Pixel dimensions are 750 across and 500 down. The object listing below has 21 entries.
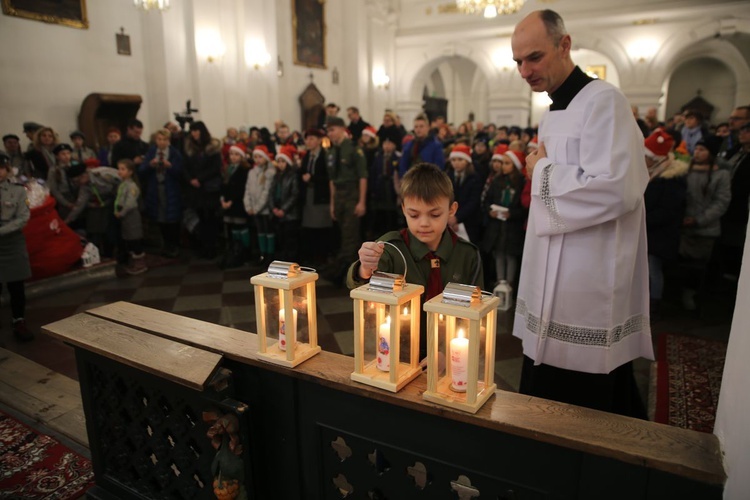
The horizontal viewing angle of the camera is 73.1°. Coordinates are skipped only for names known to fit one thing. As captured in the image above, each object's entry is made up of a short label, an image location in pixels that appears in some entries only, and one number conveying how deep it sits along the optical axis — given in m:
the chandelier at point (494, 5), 11.36
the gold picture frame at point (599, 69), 18.67
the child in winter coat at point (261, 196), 6.19
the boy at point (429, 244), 1.75
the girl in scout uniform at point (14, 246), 3.97
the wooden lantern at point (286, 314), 1.63
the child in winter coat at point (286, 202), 6.13
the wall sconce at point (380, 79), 15.29
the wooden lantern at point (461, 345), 1.28
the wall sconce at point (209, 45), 9.34
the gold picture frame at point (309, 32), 12.22
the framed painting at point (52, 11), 7.11
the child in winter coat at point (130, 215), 6.10
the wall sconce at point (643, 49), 13.45
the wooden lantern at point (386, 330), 1.42
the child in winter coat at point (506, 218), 4.87
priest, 1.69
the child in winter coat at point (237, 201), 6.55
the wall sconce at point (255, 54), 10.50
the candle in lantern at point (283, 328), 1.65
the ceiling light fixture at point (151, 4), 7.71
